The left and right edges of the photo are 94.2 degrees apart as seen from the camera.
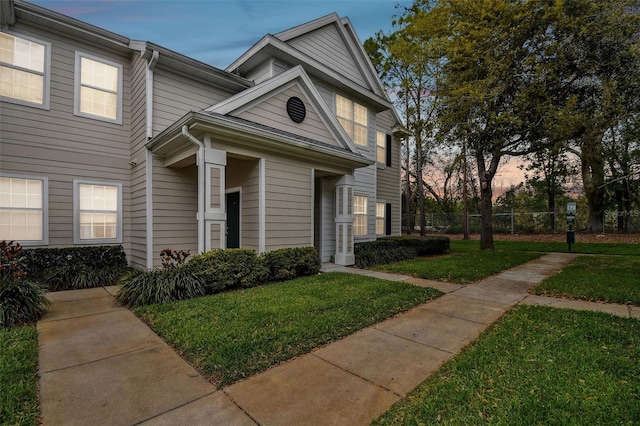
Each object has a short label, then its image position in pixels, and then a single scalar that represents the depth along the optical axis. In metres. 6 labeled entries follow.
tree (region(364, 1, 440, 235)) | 11.31
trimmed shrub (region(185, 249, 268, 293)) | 5.75
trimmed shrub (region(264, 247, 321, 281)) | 6.87
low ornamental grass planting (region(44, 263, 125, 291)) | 6.22
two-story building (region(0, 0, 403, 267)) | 6.43
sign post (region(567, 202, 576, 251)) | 12.30
